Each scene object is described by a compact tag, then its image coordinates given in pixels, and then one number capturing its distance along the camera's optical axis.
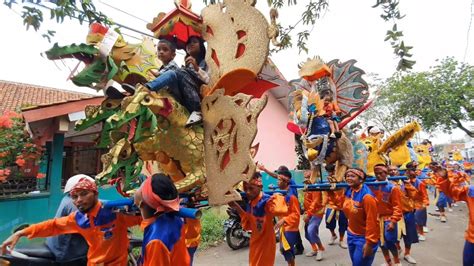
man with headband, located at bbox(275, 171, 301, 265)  5.02
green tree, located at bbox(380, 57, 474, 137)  15.16
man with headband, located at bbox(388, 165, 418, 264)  6.21
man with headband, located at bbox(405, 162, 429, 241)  6.42
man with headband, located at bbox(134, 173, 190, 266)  2.09
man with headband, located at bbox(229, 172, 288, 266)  3.57
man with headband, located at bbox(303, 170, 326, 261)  6.38
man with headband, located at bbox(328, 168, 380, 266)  4.03
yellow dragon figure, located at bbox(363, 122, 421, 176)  5.43
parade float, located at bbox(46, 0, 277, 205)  2.13
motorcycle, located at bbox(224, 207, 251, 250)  7.27
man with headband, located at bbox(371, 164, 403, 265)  5.05
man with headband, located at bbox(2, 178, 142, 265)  2.72
